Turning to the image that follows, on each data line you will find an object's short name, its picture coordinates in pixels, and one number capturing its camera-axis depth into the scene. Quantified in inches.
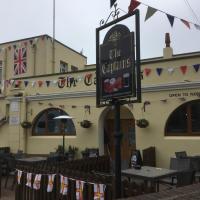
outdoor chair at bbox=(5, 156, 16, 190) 317.6
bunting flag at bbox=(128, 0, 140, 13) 183.0
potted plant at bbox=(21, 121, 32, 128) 448.3
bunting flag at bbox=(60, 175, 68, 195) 189.3
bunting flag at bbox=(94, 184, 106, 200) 167.2
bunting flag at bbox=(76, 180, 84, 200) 178.6
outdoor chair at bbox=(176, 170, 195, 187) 205.2
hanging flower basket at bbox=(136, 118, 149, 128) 355.6
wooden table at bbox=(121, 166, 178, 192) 215.7
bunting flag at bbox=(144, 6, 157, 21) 249.1
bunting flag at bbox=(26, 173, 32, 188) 214.1
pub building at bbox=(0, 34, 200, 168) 346.1
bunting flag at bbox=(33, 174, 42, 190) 207.5
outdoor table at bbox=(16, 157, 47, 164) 322.6
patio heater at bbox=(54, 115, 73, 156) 361.7
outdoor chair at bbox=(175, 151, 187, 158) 313.1
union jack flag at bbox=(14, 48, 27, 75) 524.8
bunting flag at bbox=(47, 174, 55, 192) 199.8
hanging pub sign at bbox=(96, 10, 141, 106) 157.8
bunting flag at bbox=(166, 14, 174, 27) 276.4
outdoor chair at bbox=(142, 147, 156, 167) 341.4
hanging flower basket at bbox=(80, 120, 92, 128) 398.3
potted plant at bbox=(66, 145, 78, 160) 402.7
